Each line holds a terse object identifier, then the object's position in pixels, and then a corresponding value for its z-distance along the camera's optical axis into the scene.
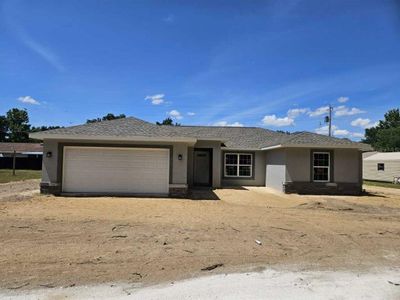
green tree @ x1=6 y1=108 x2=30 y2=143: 71.50
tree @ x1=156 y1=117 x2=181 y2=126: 67.66
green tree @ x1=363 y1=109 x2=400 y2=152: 71.00
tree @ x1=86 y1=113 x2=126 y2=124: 69.41
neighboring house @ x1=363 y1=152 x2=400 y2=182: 33.91
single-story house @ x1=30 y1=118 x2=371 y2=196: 15.34
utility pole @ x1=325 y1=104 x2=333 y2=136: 45.06
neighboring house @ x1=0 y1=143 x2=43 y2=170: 44.69
